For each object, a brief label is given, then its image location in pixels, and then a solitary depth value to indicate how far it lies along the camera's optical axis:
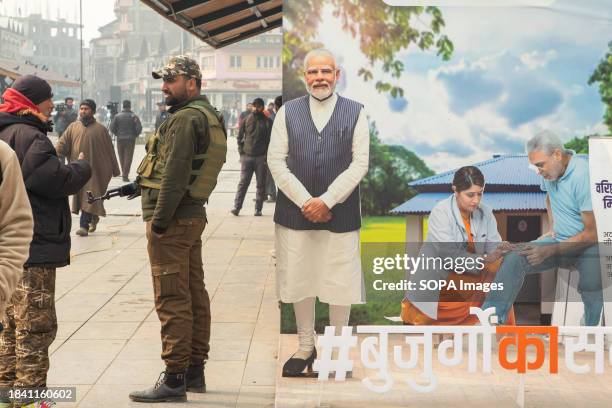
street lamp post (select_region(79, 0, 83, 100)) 60.27
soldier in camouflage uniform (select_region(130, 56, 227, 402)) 6.14
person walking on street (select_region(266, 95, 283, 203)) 20.47
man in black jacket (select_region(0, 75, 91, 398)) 5.72
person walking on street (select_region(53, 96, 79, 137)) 28.53
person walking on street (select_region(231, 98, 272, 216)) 17.36
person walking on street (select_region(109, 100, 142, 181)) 25.17
